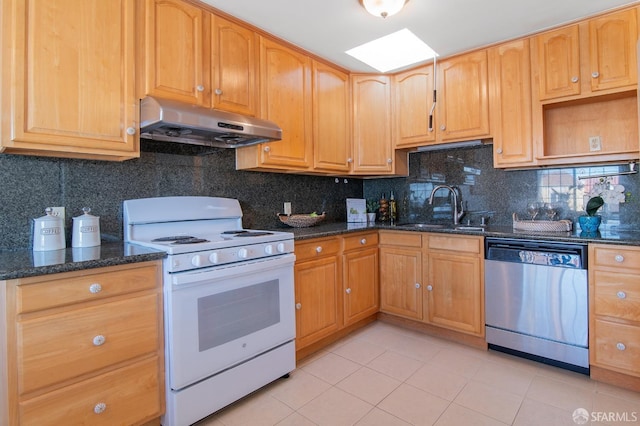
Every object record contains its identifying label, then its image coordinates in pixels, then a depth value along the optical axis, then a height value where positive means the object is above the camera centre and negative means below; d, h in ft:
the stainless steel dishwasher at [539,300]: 6.98 -1.92
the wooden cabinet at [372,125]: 10.61 +2.78
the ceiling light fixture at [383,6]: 6.43 +3.97
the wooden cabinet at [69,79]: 4.86 +2.16
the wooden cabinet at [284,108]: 8.18 +2.70
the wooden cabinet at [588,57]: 7.27 +3.49
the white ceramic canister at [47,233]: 5.59 -0.23
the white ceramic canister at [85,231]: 5.93 -0.22
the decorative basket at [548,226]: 8.04 -0.32
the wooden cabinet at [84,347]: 4.15 -1.73
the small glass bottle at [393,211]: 11.64 +0.11
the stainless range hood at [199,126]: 5.89 +1.74
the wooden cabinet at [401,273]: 9.34 -1.67
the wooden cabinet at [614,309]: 6.40 -1.88
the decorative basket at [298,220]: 9.20 -0.12
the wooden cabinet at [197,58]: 6.24 +3.20
